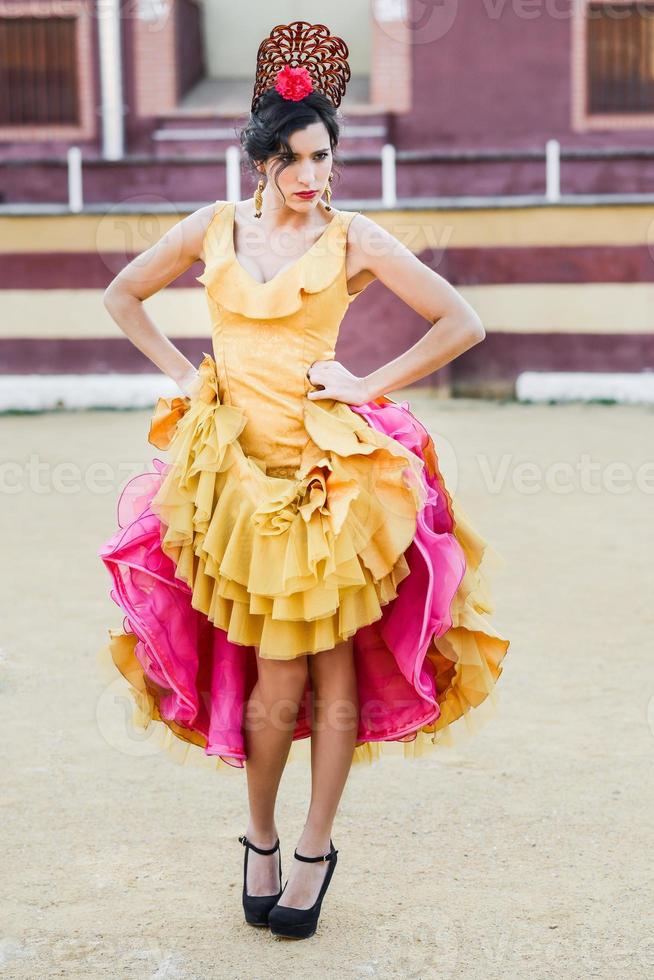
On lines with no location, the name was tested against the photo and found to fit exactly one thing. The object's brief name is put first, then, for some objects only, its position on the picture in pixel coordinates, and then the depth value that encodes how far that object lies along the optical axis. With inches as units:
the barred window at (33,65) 558.3
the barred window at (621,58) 531.5
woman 102.5
